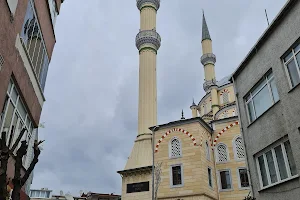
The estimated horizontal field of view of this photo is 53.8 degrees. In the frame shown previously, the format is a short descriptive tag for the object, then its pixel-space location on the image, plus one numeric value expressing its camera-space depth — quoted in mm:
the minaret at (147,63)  27391
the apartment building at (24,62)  7918
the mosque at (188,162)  19812
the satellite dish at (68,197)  37938
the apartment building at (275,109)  8477
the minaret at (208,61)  43031
